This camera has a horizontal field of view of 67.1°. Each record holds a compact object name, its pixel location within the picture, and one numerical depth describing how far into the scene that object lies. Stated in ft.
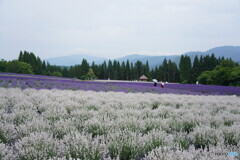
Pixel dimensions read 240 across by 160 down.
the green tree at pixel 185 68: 212.23
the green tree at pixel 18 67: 194.57
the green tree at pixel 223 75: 148.56
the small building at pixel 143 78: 254.84
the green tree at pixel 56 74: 273.17
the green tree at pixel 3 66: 226.79
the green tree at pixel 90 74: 237.98
